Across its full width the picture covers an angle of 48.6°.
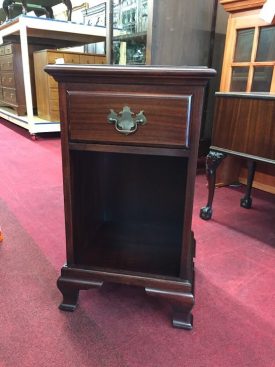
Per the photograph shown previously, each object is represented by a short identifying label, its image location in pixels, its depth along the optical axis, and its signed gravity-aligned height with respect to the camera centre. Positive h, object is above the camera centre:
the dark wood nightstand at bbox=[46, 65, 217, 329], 0.63 -0.29
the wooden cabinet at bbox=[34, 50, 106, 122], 2.88 +0.01
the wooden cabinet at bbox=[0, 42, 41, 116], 3.25 +0.01
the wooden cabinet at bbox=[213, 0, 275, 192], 1.53 +0.14
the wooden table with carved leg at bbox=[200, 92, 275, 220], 1.08 -0.17
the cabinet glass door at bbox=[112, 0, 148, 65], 2.06 +0.32
